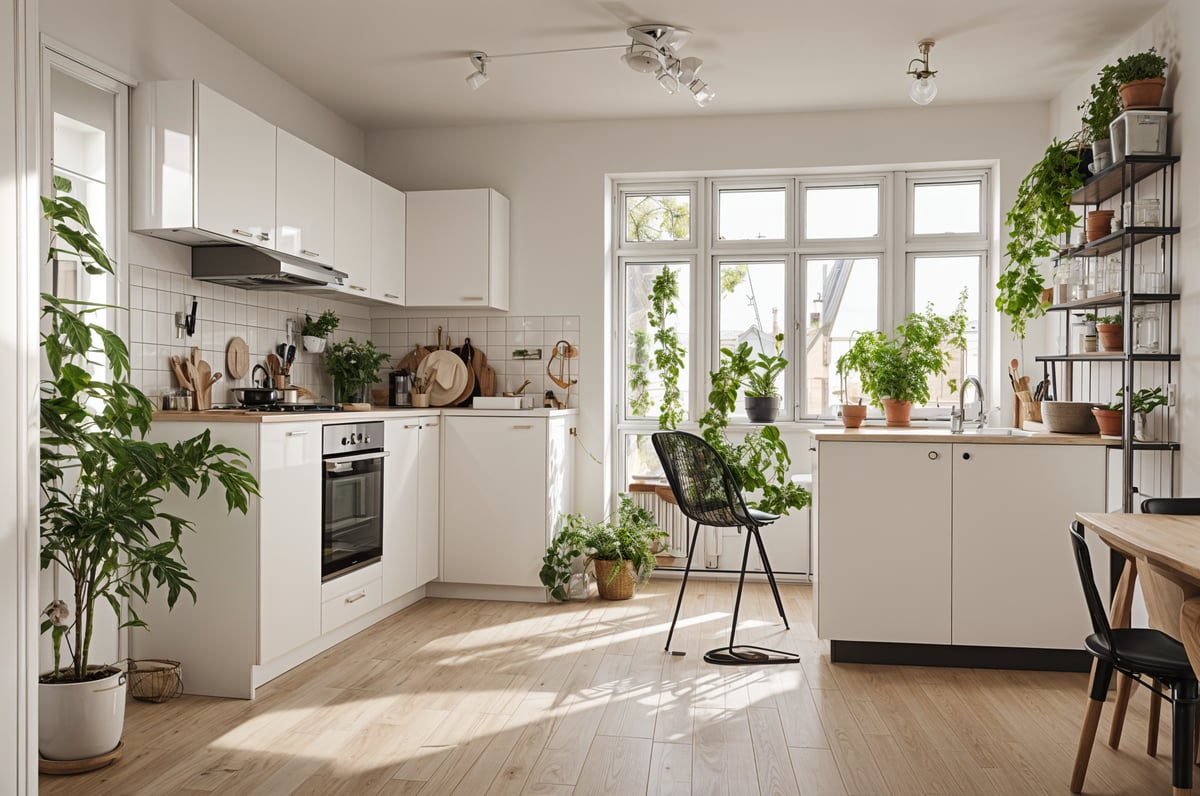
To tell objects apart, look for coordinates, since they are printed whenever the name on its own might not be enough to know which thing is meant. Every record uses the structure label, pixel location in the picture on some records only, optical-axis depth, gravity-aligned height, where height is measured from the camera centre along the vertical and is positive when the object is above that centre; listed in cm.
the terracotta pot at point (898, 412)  427 -11
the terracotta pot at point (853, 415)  419 -12
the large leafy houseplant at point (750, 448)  470 -32
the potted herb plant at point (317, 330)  435 +28
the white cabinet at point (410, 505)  401 -55
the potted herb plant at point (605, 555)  445 -86
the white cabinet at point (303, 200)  365 +81
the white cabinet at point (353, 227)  414 +78
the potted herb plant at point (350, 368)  448 +10
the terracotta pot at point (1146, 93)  330 +112
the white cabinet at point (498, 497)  442 -55
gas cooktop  351 -8
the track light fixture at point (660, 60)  362 +140
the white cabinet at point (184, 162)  313 +81
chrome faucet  356 -10
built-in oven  349 -45
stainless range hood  345 +48
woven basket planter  451 -99
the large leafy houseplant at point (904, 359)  431 +16
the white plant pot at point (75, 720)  247 -94
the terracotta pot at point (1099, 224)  356 +68
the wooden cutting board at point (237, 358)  378 +13
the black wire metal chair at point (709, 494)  349 -42
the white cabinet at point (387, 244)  450 +76
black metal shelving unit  321 +44
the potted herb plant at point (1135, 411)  328 -8
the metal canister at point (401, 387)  477 +1
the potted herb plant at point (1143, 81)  330 +117
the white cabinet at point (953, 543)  331 -58
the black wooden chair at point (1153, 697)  256 -90
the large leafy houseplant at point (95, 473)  241 -26
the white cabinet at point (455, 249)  475 +76
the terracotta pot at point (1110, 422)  339 -12
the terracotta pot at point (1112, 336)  345 +22
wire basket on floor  301 -101
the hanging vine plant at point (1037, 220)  372 +75
